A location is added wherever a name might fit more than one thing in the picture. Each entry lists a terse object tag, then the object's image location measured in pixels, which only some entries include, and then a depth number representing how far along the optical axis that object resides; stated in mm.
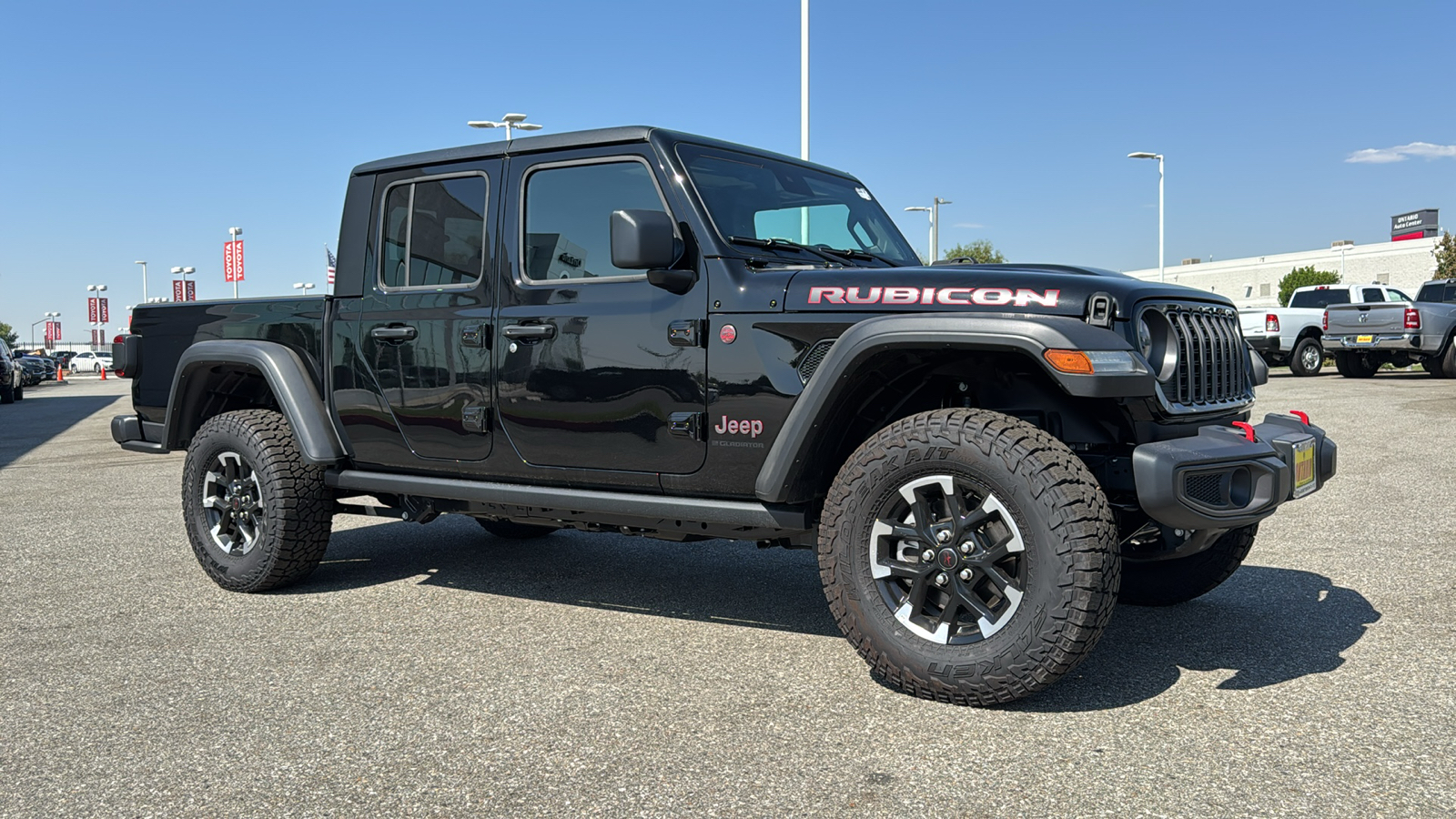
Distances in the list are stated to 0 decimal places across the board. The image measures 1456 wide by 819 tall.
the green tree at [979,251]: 60456
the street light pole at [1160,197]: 39188
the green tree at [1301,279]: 64750
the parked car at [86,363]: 70362
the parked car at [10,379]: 24531
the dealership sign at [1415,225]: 82875
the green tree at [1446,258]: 47281
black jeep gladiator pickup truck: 3523
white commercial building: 67688
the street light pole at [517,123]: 25891
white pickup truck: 21797
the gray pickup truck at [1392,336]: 19812
